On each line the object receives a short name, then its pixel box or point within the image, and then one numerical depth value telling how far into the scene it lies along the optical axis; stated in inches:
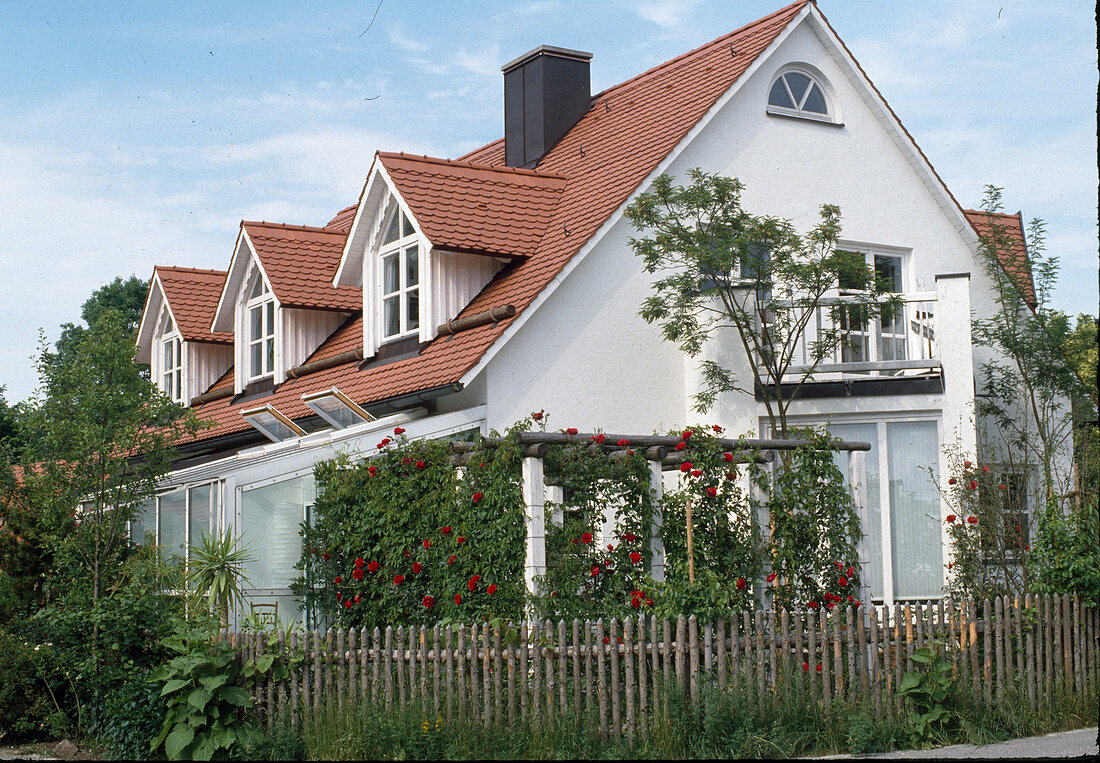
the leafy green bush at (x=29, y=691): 486.9
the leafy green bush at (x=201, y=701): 408.5
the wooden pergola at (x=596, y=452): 460.8
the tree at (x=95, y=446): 518.0
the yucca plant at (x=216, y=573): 513.7
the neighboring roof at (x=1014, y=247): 668.7
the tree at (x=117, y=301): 1700.3
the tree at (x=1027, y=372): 633.6
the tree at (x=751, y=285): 600.4
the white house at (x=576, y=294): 609.9
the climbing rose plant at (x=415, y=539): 468.1
